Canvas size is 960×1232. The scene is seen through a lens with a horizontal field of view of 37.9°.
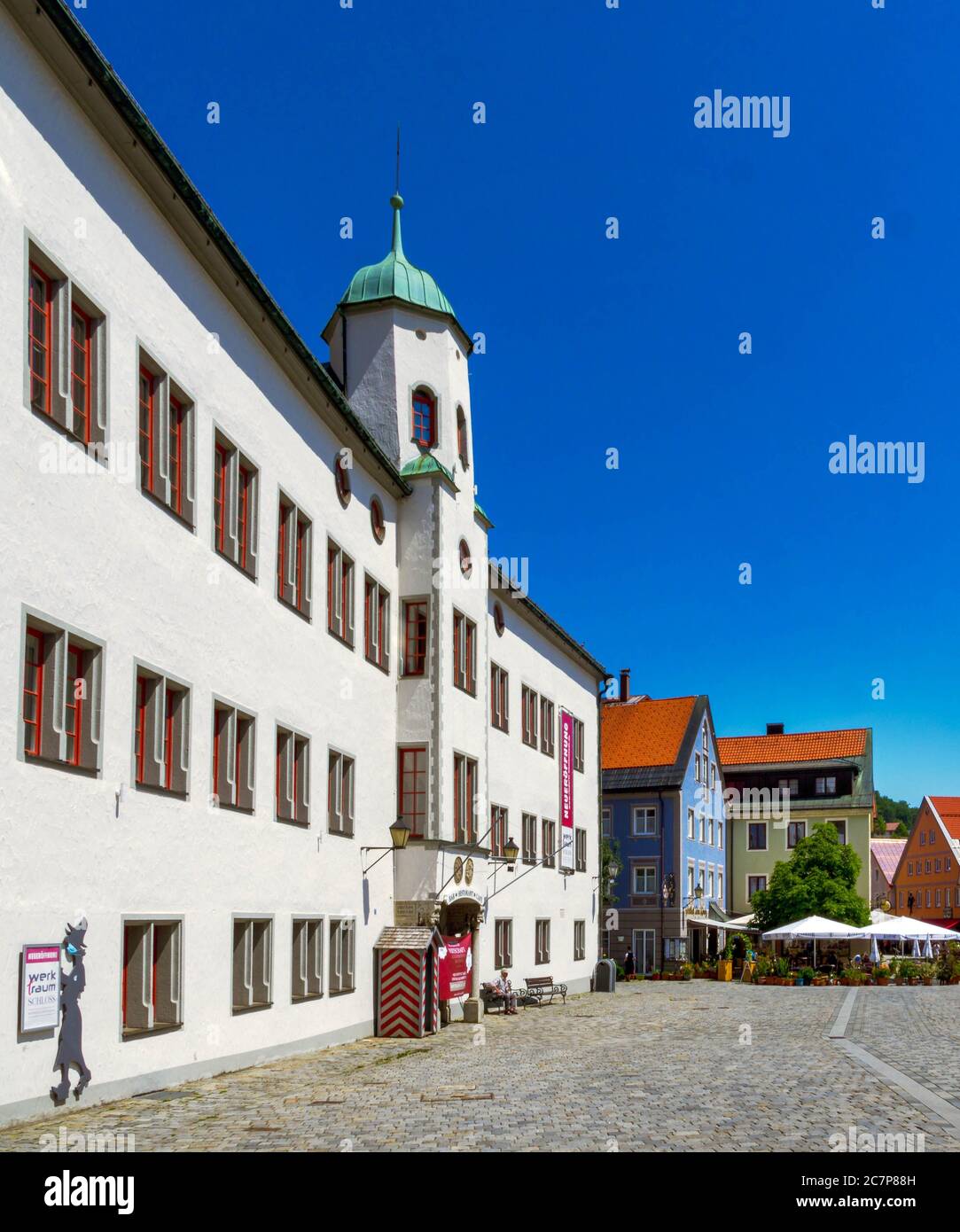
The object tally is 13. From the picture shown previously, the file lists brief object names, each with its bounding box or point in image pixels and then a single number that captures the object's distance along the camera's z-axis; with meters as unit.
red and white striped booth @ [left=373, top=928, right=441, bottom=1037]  26.55
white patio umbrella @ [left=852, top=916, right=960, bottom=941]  51.56
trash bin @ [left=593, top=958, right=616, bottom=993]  47.31
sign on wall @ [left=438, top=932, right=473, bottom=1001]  29.05
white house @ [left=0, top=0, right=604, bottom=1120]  14.45
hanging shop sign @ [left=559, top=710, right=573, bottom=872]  44.84
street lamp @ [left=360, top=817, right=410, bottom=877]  26.47
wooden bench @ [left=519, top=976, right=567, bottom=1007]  37.62
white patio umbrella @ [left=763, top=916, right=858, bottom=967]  51.00
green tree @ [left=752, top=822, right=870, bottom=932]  60.69
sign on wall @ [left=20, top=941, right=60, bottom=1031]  13.71
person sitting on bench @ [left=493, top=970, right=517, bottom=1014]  33.84
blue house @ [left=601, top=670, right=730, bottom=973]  63.28
